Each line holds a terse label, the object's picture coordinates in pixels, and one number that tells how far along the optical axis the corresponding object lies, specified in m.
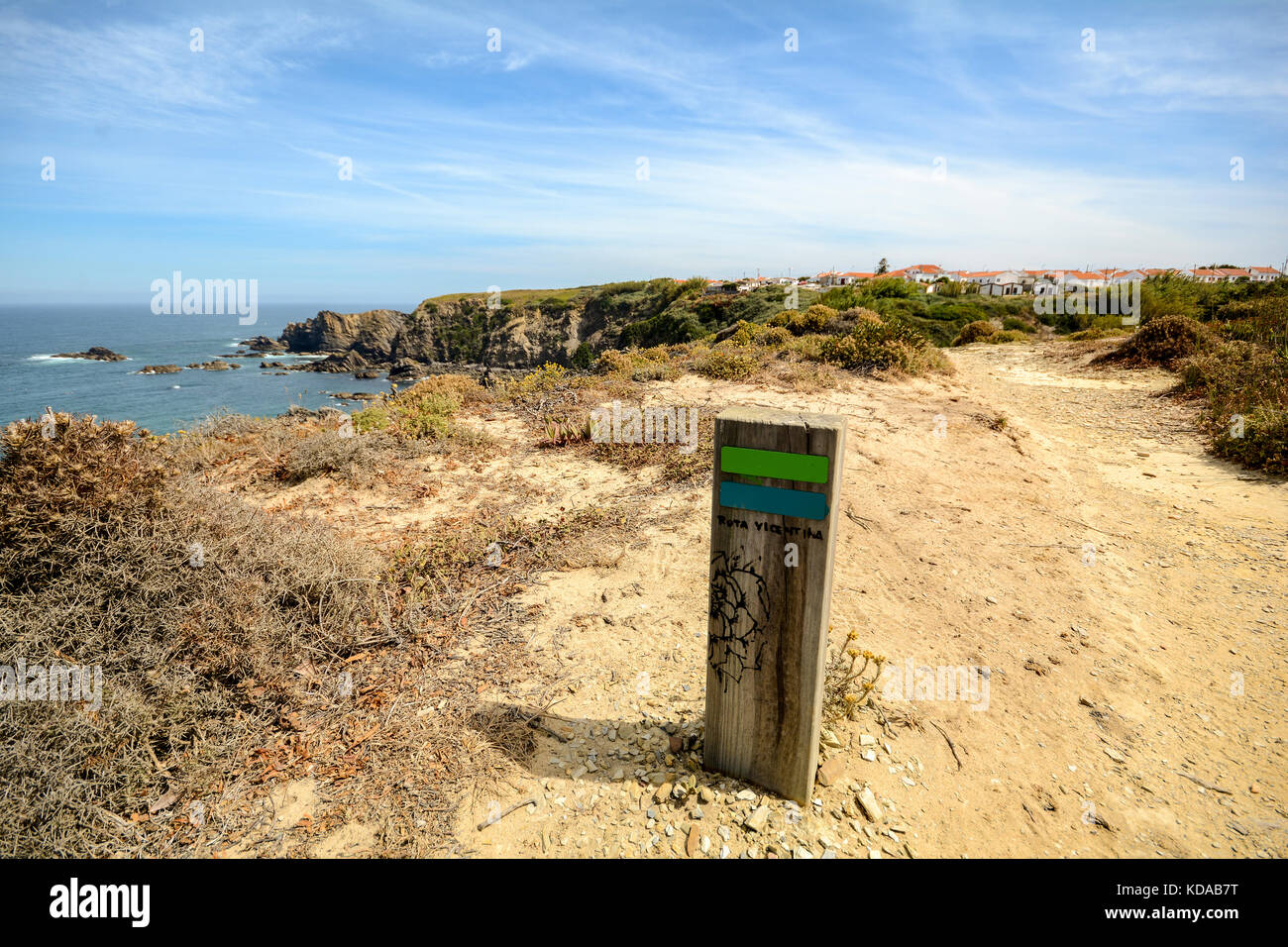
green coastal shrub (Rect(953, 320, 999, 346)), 21.64
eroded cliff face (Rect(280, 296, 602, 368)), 51.66
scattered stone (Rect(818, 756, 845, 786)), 2.75
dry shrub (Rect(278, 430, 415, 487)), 7.02
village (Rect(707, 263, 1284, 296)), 43.92
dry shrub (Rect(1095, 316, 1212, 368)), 12.80
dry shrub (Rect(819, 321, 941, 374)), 12.15
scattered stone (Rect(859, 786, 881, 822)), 2.58
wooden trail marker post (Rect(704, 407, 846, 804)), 2.23
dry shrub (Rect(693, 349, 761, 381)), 11.34
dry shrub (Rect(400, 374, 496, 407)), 10.12
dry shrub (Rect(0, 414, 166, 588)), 3.00
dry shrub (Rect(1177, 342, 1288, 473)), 7.16
